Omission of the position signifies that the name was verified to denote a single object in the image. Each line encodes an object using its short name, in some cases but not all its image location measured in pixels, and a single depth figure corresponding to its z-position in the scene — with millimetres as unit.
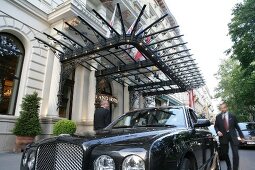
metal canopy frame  6765
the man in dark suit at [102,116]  4629
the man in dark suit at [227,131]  4387
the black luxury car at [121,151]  1716
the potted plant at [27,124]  6302
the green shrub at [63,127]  6692
